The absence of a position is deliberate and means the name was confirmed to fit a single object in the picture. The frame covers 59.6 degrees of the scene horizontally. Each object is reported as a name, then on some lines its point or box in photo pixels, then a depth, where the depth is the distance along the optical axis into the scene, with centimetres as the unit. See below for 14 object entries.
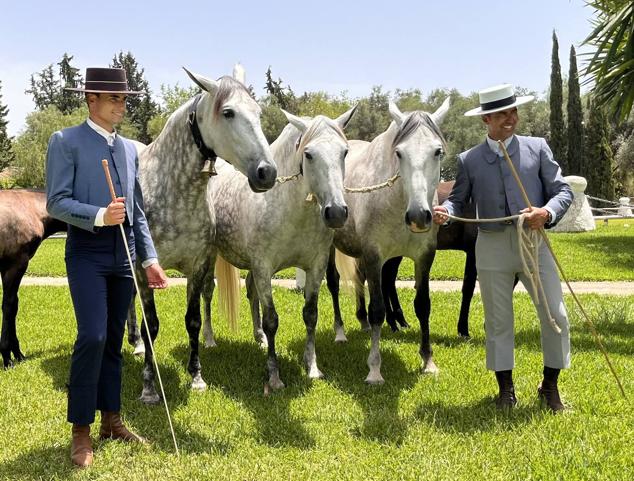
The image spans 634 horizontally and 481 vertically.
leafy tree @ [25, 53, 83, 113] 6291
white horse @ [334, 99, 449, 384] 427
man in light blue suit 402
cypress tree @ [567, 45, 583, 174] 3281
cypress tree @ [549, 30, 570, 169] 3369
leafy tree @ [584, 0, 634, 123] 862
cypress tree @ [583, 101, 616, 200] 3120
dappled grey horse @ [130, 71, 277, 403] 400
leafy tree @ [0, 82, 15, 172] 3928
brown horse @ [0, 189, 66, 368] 570
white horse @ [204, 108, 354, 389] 424
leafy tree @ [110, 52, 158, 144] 5344
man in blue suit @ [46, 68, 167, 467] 324
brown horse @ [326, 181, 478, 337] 674
